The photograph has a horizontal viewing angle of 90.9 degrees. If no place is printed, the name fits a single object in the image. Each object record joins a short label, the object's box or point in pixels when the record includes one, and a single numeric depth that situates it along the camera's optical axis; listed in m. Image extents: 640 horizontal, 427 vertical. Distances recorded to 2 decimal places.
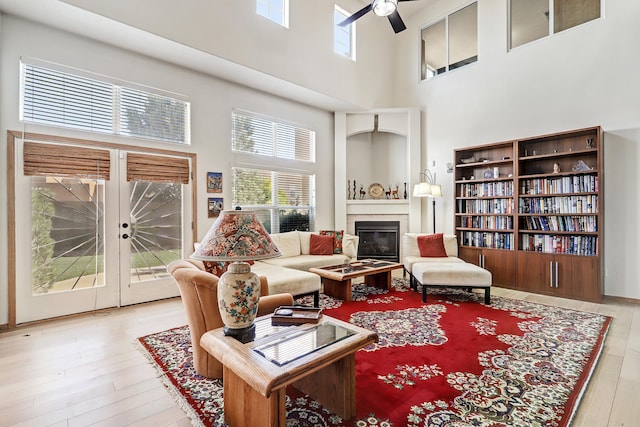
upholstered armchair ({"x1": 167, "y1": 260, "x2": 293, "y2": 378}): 2.13
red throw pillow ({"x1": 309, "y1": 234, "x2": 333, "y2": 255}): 5.52
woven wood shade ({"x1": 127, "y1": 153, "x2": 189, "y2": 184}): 4.16
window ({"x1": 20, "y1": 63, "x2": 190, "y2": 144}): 3.55
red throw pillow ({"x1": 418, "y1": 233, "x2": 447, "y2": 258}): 5.20
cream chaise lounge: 4.06
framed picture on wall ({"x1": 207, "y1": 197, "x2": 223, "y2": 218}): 4.91
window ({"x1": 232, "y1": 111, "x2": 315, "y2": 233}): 5.38
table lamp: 1.68
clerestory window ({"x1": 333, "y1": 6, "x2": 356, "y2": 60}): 6.08
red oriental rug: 1.86
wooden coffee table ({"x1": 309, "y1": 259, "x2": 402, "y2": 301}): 4.14
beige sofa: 3.65
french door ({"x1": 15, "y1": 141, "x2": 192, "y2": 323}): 3.51
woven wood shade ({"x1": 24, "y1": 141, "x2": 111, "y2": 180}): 3.49
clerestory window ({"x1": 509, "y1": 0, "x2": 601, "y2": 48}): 4.66
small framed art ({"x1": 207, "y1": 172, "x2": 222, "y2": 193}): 4.91
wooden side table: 1.47
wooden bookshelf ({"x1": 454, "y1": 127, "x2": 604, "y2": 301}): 4.29
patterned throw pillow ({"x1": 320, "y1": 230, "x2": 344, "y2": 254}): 5.62
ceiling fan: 3.75
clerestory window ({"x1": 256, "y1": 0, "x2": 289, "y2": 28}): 4.97
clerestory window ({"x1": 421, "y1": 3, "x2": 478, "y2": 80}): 5.97
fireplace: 6.69
